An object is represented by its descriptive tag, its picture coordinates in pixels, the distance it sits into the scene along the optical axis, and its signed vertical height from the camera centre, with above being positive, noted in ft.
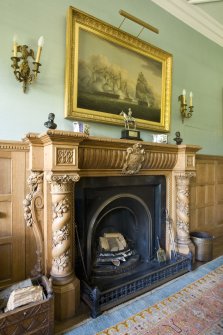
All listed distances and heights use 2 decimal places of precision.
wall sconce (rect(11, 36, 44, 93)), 5.53 +2.72
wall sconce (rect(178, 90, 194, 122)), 9.30 +2.64
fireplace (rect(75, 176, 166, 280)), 6.64 -2.00
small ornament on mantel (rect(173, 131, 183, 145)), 8.26 +1.04
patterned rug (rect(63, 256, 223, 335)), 5.00 -3.94
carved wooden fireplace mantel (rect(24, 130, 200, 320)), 5.35 -0.55
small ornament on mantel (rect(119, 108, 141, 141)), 7.08 +1.19
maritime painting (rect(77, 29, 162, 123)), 6.82 +3.11
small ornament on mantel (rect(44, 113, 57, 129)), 5.32 +1.05
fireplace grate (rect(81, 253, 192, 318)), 5.53 -3.69
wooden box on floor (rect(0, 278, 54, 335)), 4.15 -3.23
